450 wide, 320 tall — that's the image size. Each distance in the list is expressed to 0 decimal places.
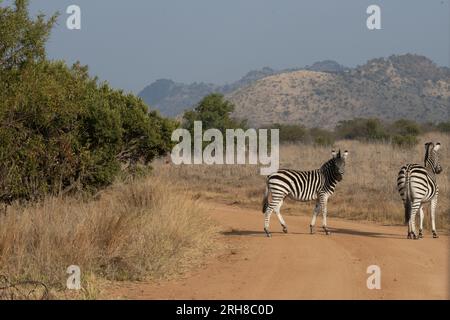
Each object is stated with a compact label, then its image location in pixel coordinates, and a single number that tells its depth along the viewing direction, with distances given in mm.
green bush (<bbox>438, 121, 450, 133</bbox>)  54312
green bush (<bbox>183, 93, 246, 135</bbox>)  40625
